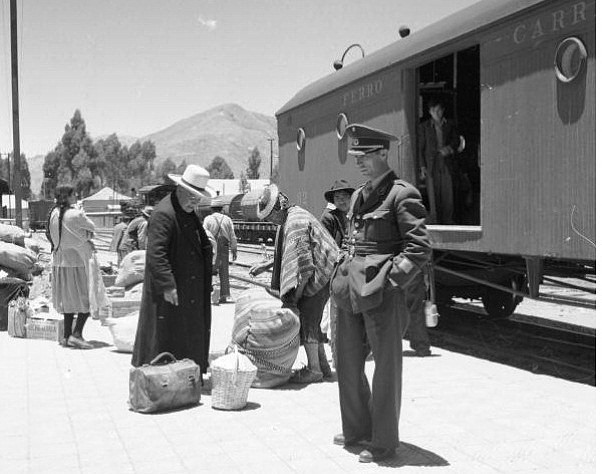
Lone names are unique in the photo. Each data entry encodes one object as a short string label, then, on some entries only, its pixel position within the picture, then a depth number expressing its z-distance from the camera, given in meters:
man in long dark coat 6.22
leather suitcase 5.75
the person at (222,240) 12.95
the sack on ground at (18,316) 9.44
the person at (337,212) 7.67
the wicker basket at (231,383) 5.84
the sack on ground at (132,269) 11.07
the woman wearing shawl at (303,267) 6.64
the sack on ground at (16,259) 10.27
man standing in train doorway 9.34
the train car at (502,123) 6.50
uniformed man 4.53
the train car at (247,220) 38.84
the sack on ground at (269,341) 6.67
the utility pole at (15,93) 22.28
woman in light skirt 8.47
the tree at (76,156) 104.75
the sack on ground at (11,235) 11.40
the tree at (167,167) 138.30
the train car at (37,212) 59.94
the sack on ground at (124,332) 8.30
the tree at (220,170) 152.86
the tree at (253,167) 127.31
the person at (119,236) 15.04
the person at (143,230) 11.97
